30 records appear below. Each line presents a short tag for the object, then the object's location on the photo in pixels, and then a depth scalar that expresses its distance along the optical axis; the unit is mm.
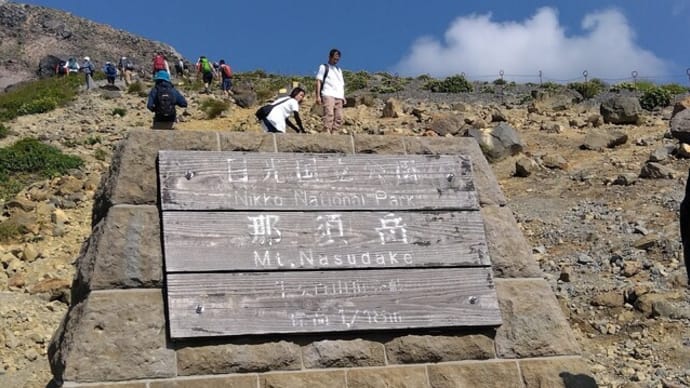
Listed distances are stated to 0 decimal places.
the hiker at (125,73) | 30075
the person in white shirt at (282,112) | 8219
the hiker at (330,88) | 10367
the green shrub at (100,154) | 17781
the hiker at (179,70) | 36525
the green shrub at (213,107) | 22284
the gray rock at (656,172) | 13555
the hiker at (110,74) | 28141
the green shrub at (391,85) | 29156
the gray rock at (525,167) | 15344
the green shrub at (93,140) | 19250
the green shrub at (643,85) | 27906
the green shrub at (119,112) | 22766
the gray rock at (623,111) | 19047
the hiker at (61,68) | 36472
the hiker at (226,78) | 26734
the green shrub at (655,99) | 22250
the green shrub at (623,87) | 28394
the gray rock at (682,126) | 15305
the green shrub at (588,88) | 26922
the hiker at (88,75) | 27573
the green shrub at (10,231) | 12281
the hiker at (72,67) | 35366
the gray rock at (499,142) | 16438
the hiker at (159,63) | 25662
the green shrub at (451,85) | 29047
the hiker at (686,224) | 4395
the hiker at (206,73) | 27148
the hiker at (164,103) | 8656
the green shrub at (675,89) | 25078
